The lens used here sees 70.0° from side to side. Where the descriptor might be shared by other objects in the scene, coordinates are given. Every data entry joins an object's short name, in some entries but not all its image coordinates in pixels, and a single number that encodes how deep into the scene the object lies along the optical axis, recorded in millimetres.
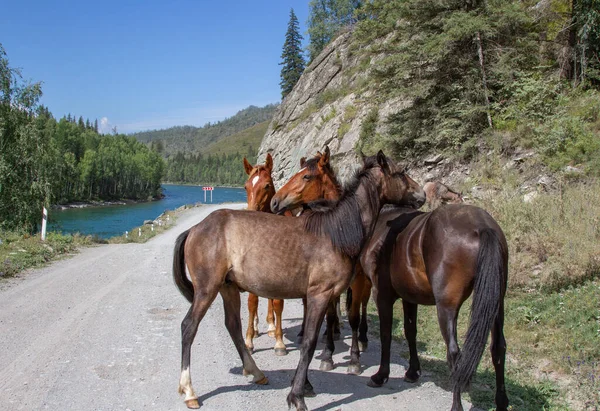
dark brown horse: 3908
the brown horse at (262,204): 6239
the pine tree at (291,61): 63875
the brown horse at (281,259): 4488
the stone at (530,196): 9913
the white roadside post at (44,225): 16038
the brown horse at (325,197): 5586
